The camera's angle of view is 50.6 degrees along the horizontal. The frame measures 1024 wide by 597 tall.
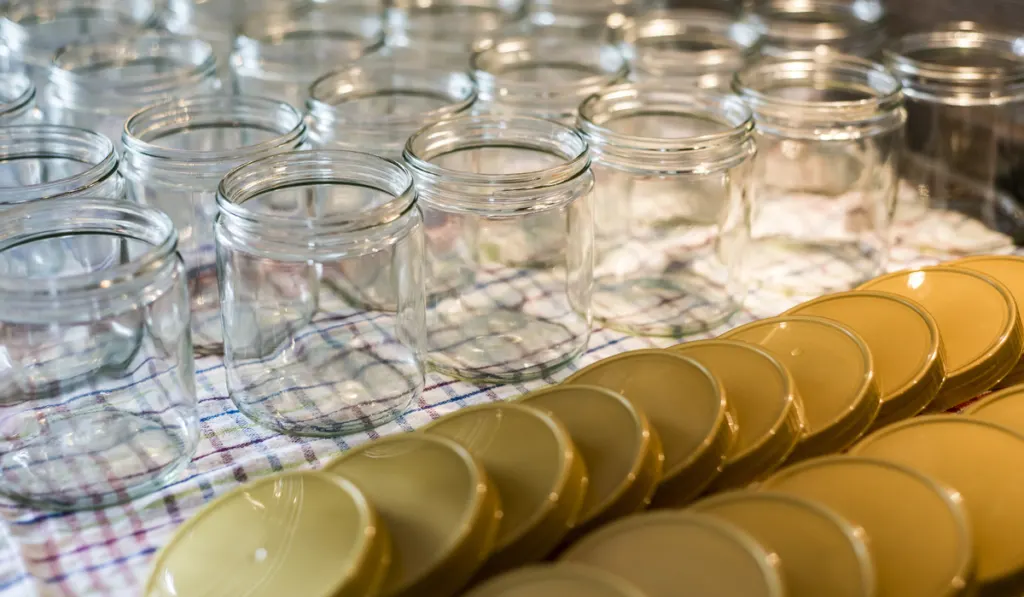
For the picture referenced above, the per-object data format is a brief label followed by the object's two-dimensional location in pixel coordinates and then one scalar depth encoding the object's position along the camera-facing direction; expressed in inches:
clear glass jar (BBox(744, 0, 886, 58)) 48.9
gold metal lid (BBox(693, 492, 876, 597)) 21.5
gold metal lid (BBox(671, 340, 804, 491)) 26.6
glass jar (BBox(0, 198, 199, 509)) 26.6
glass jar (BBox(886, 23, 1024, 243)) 41.7
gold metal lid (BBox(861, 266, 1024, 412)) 30.9
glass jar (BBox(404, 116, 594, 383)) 32.7
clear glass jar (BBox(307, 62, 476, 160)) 37.5
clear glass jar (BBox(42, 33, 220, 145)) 39.2
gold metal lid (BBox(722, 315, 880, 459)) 27.9
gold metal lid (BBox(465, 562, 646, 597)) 20.7
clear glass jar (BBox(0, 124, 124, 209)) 33.2
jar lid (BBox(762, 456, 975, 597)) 22.0
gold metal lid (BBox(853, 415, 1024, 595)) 23.3
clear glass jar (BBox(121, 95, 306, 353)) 33.7
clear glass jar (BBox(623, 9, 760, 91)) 46.5
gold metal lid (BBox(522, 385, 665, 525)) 24.6
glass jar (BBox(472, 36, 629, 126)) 40.6
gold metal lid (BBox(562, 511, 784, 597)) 21.0
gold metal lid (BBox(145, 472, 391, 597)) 22.3
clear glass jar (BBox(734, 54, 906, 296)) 38.6
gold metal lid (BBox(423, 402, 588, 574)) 23.7
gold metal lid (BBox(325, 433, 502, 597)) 22.6
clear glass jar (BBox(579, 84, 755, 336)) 35.5
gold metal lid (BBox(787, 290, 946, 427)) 29.4
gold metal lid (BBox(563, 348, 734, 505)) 25.8
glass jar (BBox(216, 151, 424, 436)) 29.9
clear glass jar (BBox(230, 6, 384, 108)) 45.4
